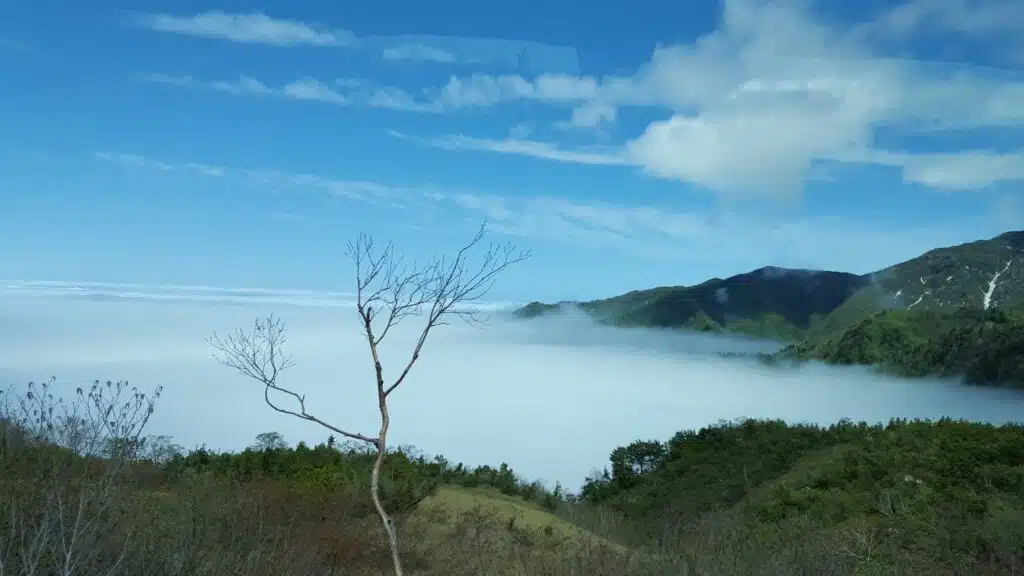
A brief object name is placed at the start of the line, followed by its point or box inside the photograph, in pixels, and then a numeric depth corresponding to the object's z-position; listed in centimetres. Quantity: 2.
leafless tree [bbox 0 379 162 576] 651
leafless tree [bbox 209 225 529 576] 757
